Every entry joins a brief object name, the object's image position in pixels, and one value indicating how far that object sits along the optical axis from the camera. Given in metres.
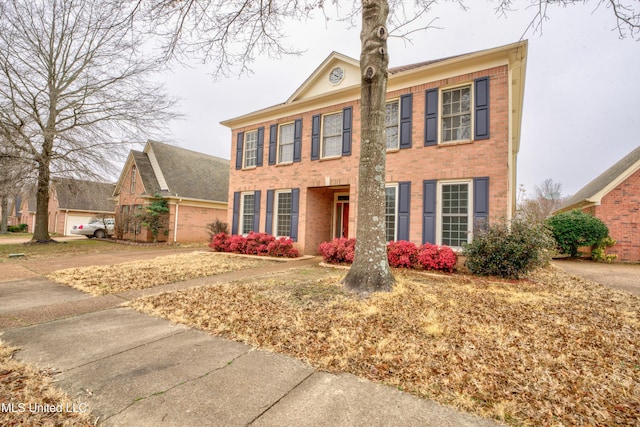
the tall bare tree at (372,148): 5.29
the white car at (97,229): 20.19
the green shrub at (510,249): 6.58
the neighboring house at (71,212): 27.17
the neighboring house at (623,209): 12.12
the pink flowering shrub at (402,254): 8.10
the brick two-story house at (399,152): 8.05
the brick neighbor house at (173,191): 17.17
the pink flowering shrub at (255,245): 10.82
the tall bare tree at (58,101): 12.65
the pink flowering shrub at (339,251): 8.86
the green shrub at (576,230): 12.18
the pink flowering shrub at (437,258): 7.66
